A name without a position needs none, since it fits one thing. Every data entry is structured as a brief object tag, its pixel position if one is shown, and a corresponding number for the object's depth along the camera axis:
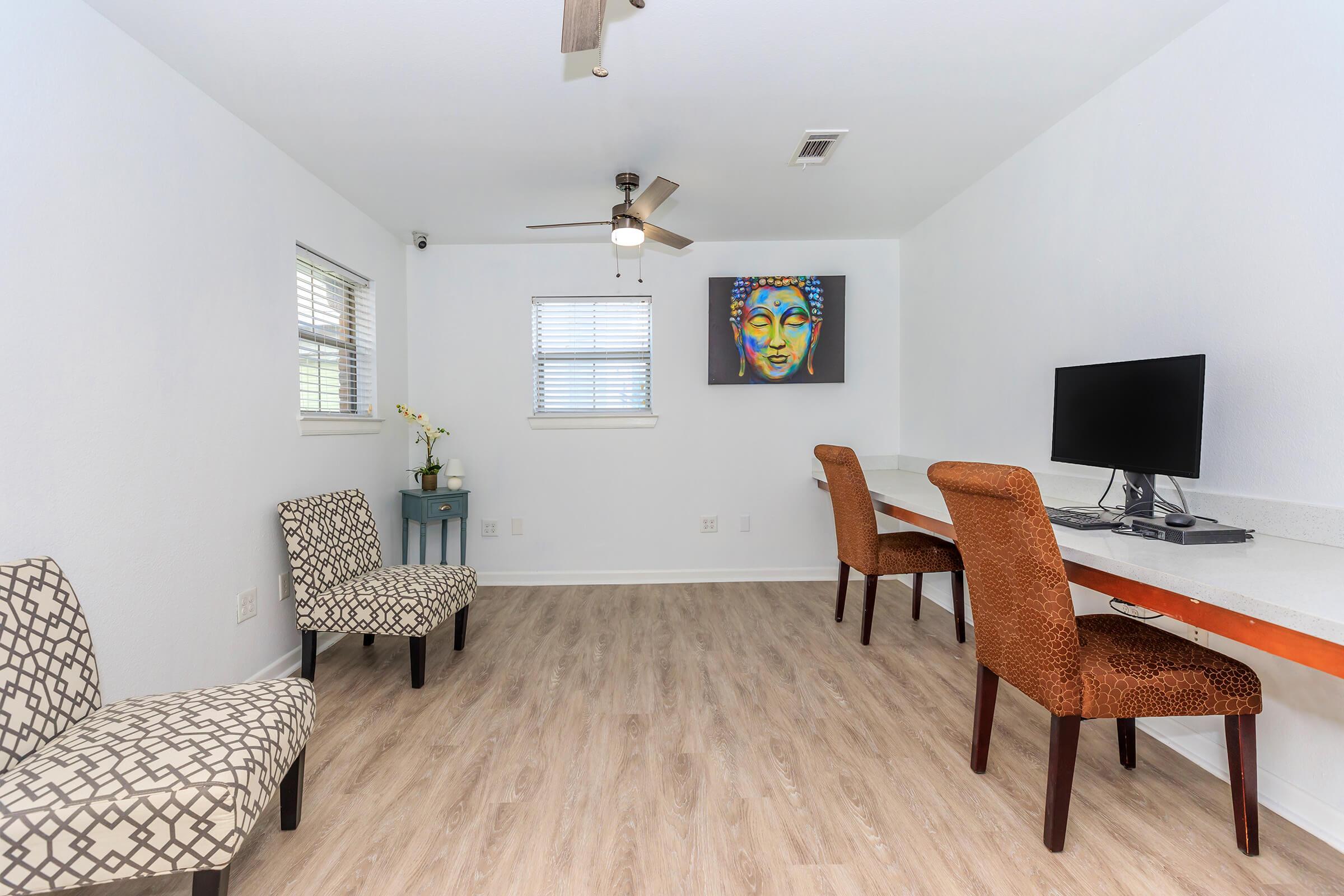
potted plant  3.87
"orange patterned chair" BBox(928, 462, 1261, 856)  1.50
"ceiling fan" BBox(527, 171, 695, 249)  2.74
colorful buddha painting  4.14
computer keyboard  1.89
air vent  2.62
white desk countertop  1.13
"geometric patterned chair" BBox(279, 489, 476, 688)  2.54
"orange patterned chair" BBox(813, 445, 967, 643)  3.02
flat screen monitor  1.78
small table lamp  3.98
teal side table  3.76
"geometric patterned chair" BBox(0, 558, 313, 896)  1.15
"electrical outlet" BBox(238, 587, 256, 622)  2.49
